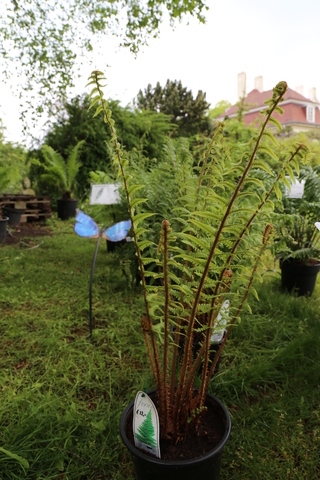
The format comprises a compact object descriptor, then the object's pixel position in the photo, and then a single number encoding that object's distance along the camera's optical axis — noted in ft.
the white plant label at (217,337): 5.24
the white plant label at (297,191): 8.70
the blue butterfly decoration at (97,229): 8.00
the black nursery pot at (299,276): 9.30
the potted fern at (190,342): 2.63
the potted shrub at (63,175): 21.20
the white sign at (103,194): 8.81
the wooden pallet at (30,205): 19.11
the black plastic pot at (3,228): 14.69
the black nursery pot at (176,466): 3.13
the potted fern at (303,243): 8.90
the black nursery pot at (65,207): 21.24
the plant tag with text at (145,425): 3.18
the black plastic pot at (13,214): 18.18
